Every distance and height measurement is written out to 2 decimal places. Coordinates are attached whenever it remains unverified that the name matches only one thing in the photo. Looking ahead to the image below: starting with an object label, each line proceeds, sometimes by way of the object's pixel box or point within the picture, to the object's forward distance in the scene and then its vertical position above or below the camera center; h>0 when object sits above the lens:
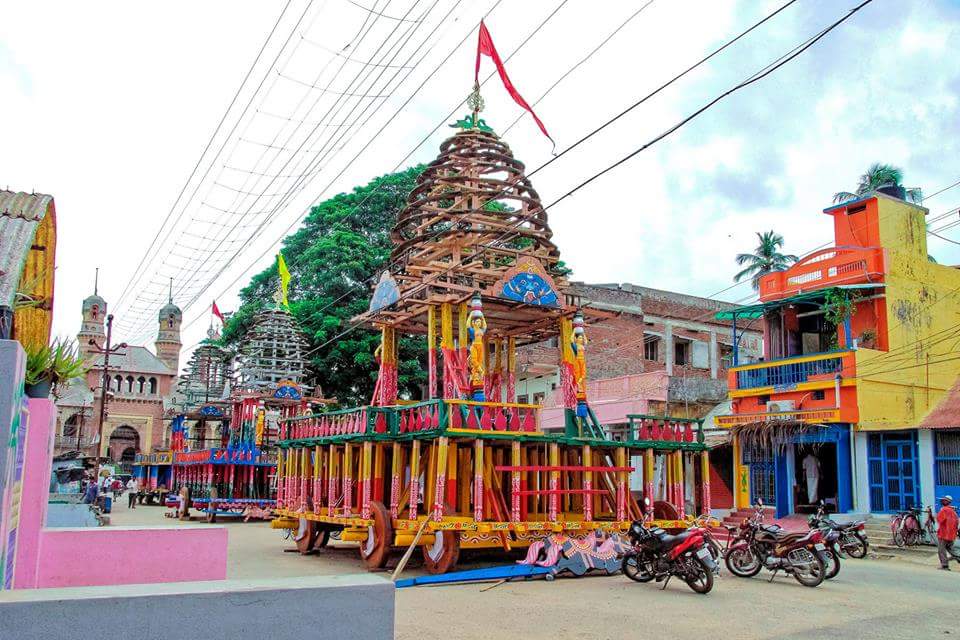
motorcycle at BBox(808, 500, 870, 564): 18.34 -1.97
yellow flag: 30.27 +6.11
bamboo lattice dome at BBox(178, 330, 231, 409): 35.47 +2.86
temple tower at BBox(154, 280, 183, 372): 75.44 +9.65
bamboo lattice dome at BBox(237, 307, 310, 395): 28.95 +3.20
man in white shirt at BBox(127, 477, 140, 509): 35.91 -2.44
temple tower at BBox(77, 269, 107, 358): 71.94 +10.04
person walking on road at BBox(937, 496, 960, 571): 16.19 -1.48
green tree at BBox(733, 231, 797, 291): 39.69 +9.44
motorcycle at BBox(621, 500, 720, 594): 11.80 -1.61
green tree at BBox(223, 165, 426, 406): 31.44 +6.20
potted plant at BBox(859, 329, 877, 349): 23.72 +3.32
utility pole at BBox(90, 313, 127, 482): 29.16 +2.10
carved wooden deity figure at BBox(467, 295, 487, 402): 14.34 +1.73
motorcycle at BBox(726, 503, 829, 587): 12.99 -1.66
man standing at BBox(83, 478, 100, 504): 27.17 -1.86
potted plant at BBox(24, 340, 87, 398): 6.97 +0.61
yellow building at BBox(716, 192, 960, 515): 22.50 +2.17
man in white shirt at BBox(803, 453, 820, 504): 24.12 -0.63
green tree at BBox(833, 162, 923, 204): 32.19 +11.11
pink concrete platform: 7.14 -1.05
